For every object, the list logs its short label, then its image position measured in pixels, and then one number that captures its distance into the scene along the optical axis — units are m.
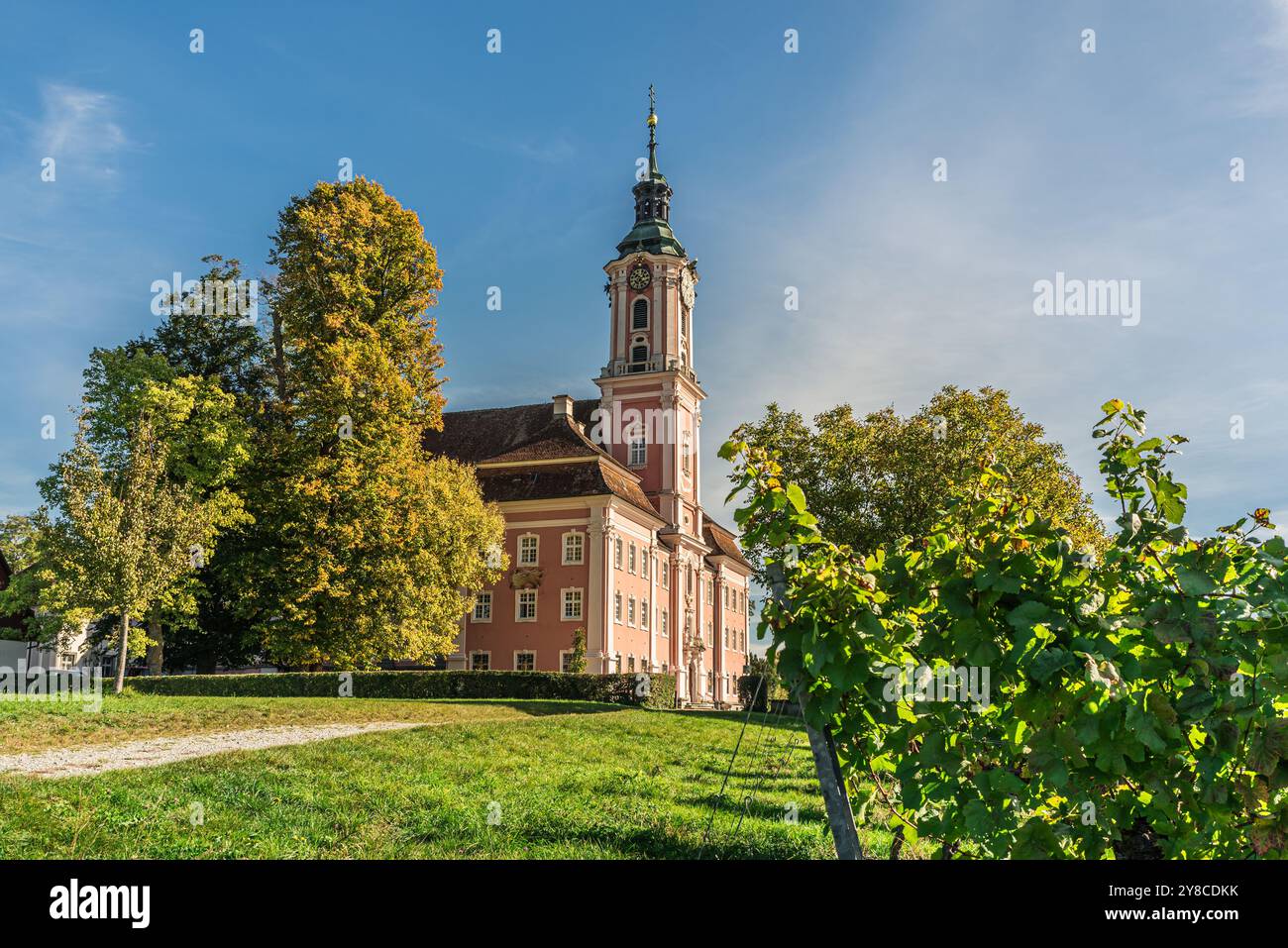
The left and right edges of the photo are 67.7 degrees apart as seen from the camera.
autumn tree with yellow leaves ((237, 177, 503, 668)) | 32.44
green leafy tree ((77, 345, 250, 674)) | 33.97
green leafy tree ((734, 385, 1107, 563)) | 34.53
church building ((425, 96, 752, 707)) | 47.66
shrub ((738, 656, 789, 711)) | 45.21
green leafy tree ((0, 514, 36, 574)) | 63.53
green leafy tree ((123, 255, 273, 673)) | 35.03
